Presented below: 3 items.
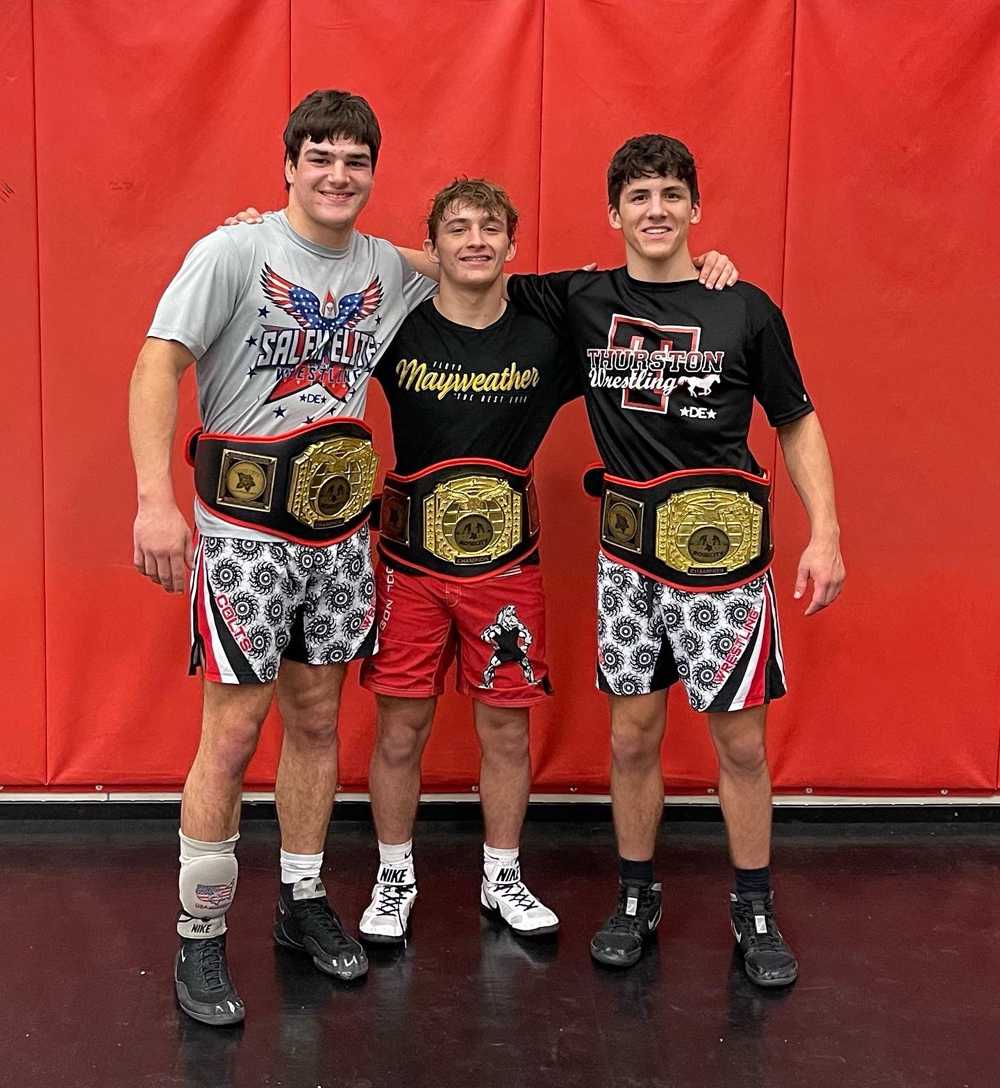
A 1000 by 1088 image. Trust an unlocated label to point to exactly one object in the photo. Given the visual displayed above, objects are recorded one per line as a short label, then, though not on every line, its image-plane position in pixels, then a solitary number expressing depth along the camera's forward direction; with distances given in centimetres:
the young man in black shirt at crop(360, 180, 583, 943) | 236
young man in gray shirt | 207
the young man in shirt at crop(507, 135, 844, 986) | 225
